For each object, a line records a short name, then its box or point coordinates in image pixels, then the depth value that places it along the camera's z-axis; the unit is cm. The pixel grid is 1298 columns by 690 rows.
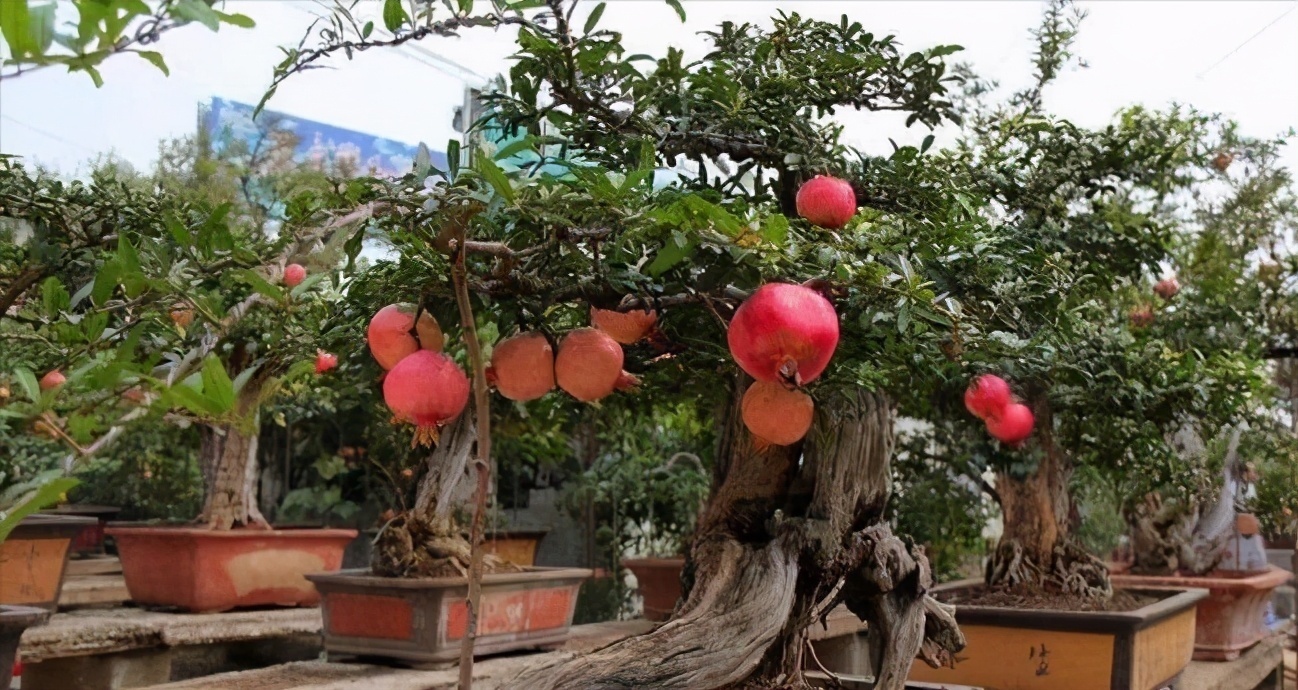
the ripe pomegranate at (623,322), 101
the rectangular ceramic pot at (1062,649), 212
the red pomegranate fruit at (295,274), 126
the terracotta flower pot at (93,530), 527
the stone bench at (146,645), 266
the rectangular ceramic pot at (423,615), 234
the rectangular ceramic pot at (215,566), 325
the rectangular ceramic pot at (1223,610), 316
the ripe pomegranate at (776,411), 98
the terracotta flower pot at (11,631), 187
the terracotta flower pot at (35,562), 291
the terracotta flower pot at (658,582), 335
